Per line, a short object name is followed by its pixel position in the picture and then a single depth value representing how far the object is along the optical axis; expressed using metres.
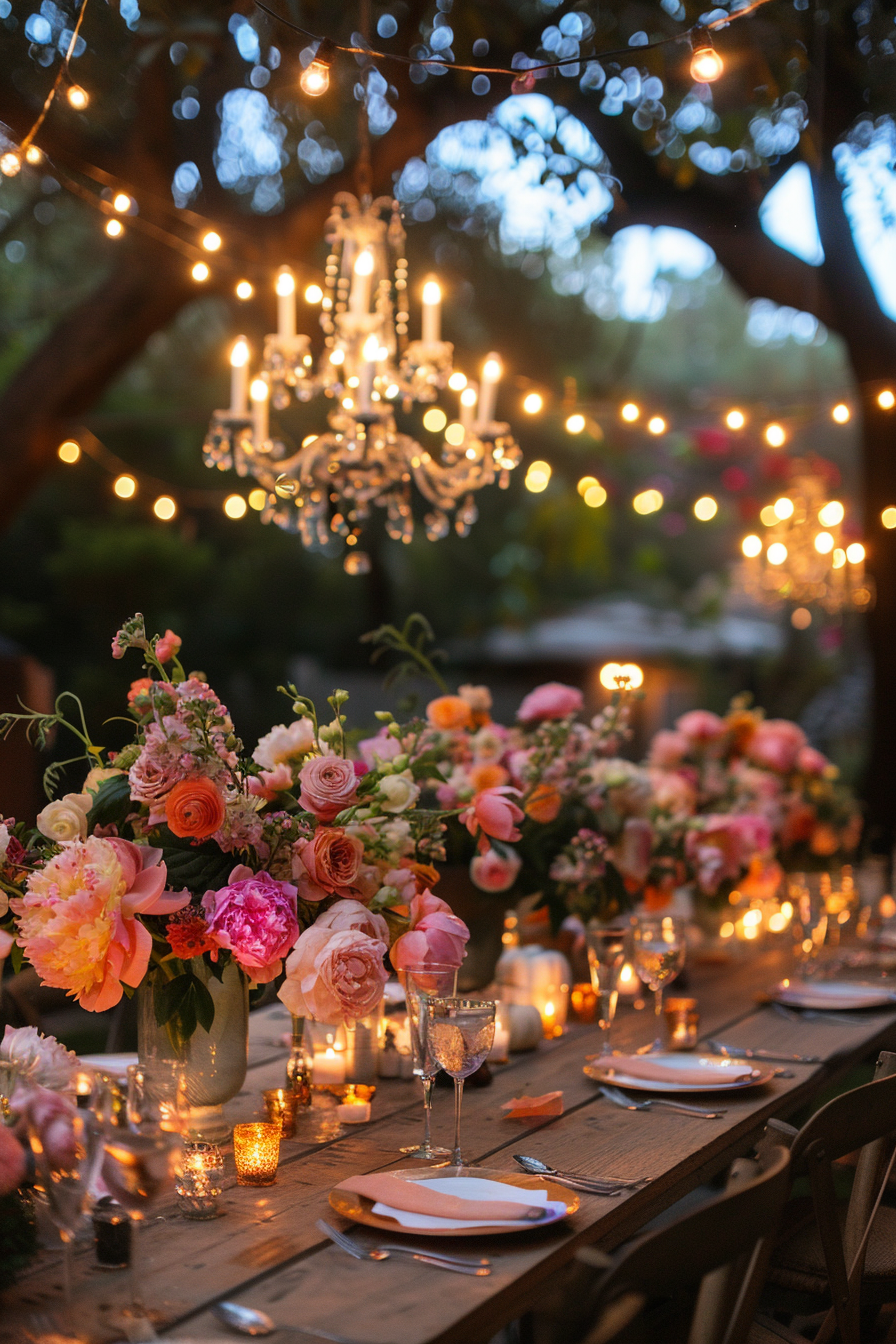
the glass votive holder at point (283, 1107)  1.57
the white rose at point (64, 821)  1.44
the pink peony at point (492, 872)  2.08
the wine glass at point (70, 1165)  1.04
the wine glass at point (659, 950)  1.93
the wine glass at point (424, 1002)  1.42
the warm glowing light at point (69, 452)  3.79
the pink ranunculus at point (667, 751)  2.97
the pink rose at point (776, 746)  3.09
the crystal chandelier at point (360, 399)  2.81
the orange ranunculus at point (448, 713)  2.34
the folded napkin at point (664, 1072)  1.80
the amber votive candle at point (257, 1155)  1.41
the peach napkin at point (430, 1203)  1.24
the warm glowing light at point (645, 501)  4.39
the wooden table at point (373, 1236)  1.08
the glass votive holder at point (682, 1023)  2.07
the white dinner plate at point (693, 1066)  1.77
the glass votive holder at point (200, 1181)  1.31
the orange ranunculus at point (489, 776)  2.21
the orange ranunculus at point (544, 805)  2.18
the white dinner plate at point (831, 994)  2.36
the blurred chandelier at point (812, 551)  3.99
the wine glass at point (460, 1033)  1.36
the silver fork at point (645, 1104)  1.68
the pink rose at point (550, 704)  2.40
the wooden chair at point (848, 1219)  1.40
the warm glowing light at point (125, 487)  3.54
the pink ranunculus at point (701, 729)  3.04
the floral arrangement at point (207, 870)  1.35
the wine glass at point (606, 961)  1.94
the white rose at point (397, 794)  1.63
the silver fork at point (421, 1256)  1.16
